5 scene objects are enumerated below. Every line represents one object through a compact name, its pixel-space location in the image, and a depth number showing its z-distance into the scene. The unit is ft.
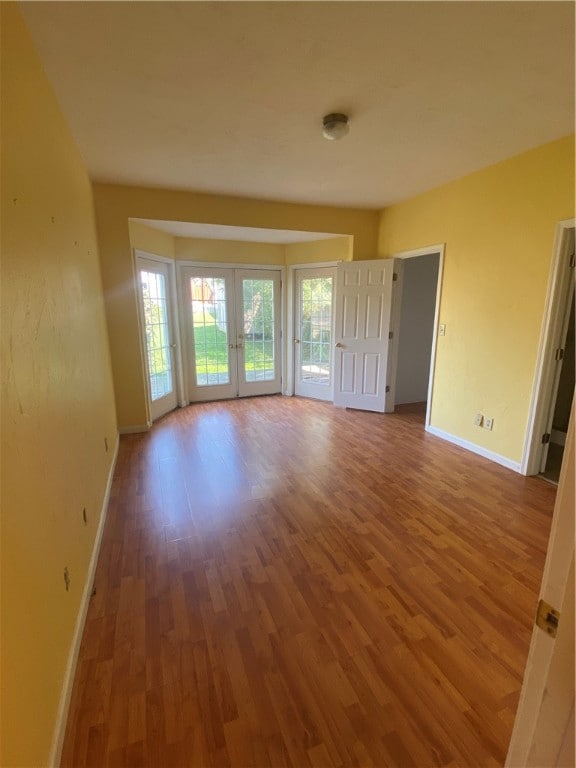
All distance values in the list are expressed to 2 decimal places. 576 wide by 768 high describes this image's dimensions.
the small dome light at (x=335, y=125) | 7.01
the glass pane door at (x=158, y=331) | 13.47
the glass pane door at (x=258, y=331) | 17.13
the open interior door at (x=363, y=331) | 14.47
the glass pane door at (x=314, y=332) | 16.57
